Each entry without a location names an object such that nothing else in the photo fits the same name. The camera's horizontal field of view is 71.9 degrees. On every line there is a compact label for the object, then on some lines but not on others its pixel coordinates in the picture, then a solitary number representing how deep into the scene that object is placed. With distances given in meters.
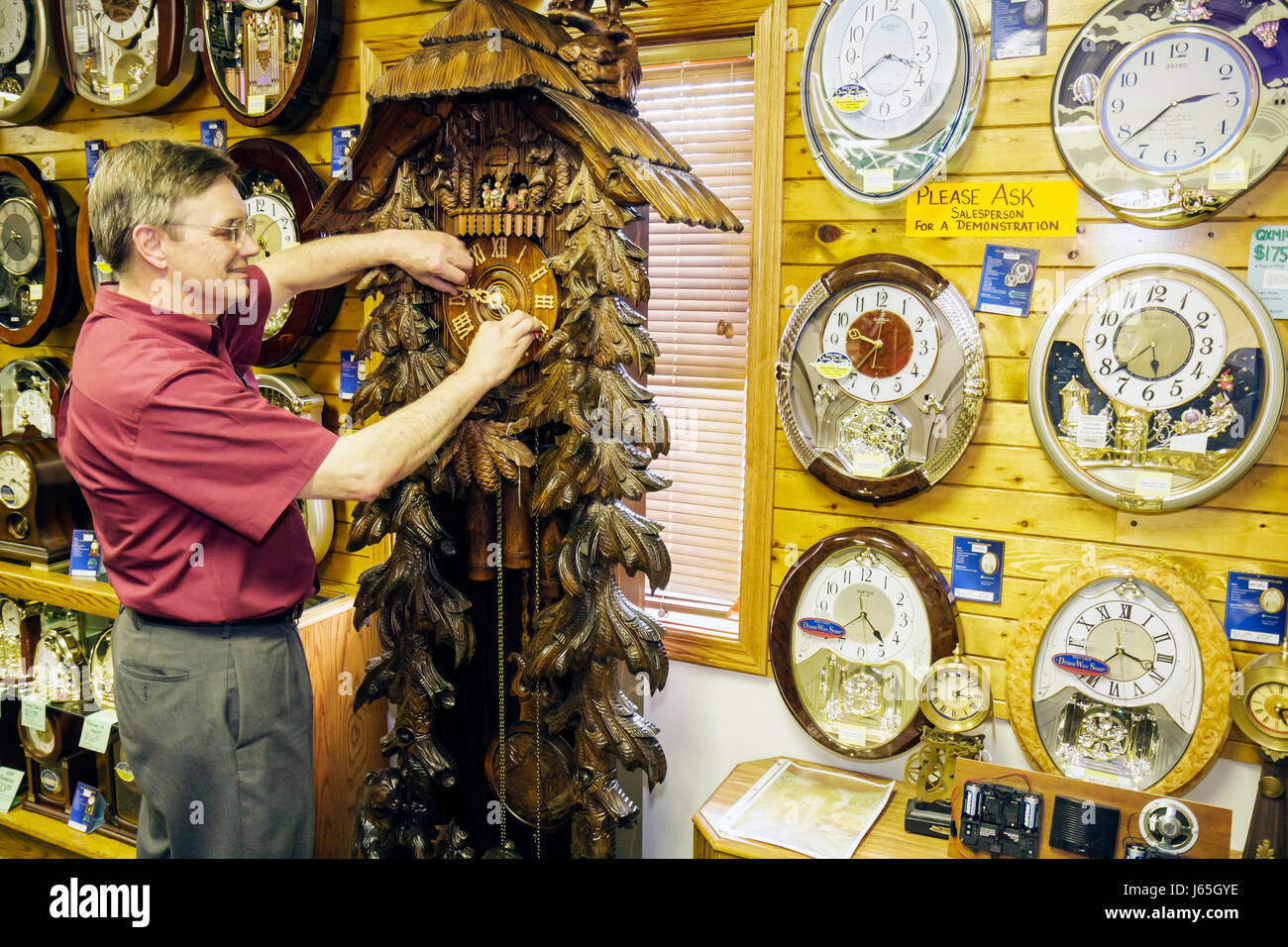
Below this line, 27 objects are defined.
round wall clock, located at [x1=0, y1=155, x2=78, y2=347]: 3.17
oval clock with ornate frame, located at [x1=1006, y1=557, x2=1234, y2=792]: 1.74
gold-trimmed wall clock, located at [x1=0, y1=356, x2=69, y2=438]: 3.18
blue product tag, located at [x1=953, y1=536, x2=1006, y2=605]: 1.98
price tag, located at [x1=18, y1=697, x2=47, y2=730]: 2.99
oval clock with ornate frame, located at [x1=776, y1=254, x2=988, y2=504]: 1.94
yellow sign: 1.86
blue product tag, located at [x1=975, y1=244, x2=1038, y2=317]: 1.91
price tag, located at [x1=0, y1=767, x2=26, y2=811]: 3.13
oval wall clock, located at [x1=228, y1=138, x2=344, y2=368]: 2.67
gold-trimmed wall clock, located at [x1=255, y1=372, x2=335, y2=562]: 2.72
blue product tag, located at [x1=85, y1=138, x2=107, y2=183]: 3.21
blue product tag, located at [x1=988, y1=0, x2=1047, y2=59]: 1.84
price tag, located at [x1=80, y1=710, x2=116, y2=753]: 2.80
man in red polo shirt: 1.57
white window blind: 2.29
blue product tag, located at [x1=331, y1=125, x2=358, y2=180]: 2.68
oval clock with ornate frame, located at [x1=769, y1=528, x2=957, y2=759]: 2.01
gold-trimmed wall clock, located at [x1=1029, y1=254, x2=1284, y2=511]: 1.70
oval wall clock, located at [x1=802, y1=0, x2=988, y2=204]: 1.86
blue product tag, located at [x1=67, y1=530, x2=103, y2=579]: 2.93
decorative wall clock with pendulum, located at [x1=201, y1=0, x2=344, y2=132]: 2.58
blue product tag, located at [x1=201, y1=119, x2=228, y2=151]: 2.90
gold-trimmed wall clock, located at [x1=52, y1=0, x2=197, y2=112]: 2.78
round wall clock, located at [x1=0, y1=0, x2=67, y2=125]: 3.05
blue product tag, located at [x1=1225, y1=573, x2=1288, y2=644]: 1.74
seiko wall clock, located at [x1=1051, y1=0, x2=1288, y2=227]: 1.65
